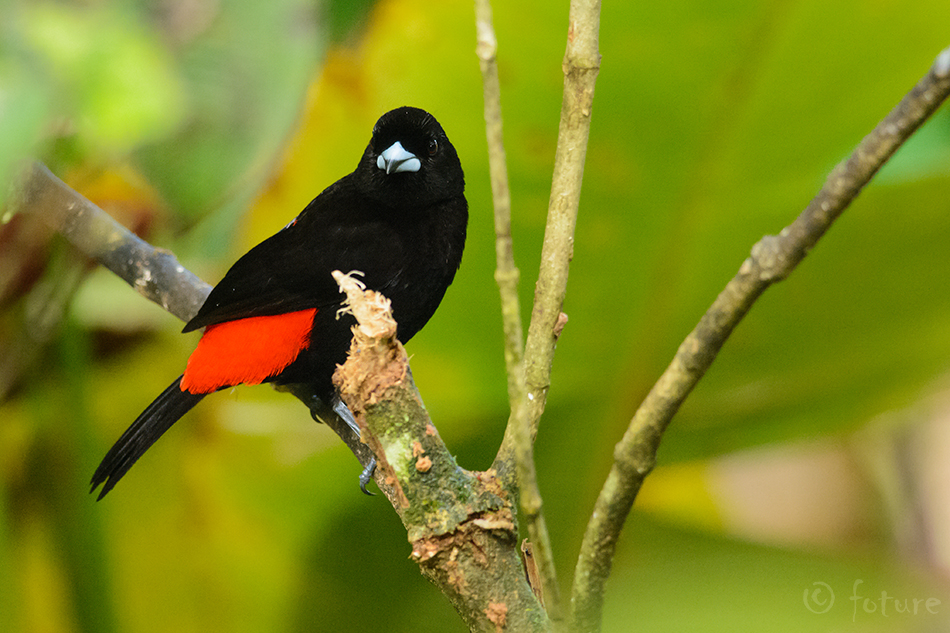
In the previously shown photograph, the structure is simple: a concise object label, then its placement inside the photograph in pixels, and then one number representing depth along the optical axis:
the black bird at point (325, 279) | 3.44
